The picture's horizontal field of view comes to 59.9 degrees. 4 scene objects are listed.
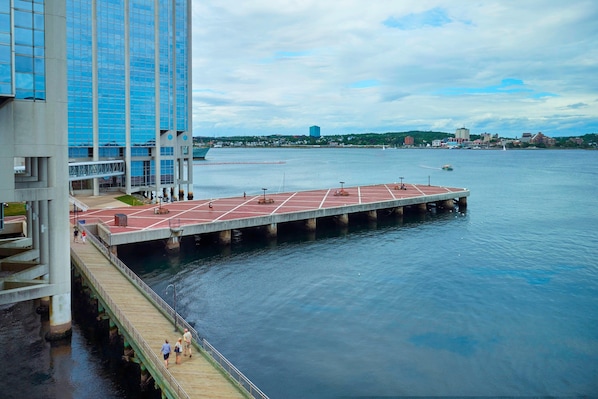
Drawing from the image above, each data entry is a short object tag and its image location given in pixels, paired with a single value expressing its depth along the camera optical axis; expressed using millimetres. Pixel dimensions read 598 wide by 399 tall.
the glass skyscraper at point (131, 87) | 81806
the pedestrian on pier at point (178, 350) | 25022
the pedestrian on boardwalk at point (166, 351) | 24422
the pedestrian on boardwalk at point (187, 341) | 25636
